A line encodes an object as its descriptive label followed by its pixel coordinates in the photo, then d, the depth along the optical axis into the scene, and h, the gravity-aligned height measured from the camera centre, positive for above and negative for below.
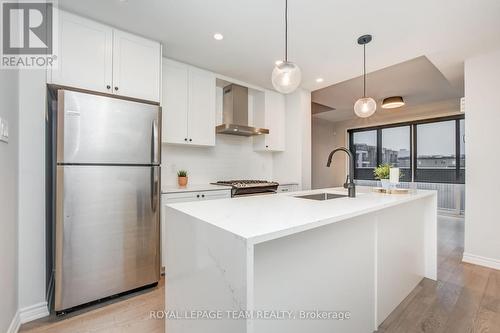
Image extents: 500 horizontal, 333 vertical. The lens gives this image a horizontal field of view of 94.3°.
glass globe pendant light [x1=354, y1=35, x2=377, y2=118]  2.79 +0.73
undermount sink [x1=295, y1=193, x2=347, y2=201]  1.90 -0.25
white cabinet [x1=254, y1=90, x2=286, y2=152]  3.86 +0.77
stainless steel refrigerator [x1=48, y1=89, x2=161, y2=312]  1.79 -0.25
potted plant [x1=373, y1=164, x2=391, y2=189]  2.28 -0.07
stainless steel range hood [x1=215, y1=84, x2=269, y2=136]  3.55 +0.90
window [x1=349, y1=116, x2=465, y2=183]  5.21 +0.46
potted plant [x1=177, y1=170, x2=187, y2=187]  3.01 -0.16
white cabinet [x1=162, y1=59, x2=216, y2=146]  2.82 +0.80
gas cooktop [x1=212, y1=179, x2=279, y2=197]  3.00 -0.27
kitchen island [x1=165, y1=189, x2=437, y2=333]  0.90 -0.49
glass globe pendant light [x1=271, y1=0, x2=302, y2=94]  1.78 +0.71
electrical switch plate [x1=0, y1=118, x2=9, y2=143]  1.41 +0.22
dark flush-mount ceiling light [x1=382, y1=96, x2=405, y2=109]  4.60 +1.31
